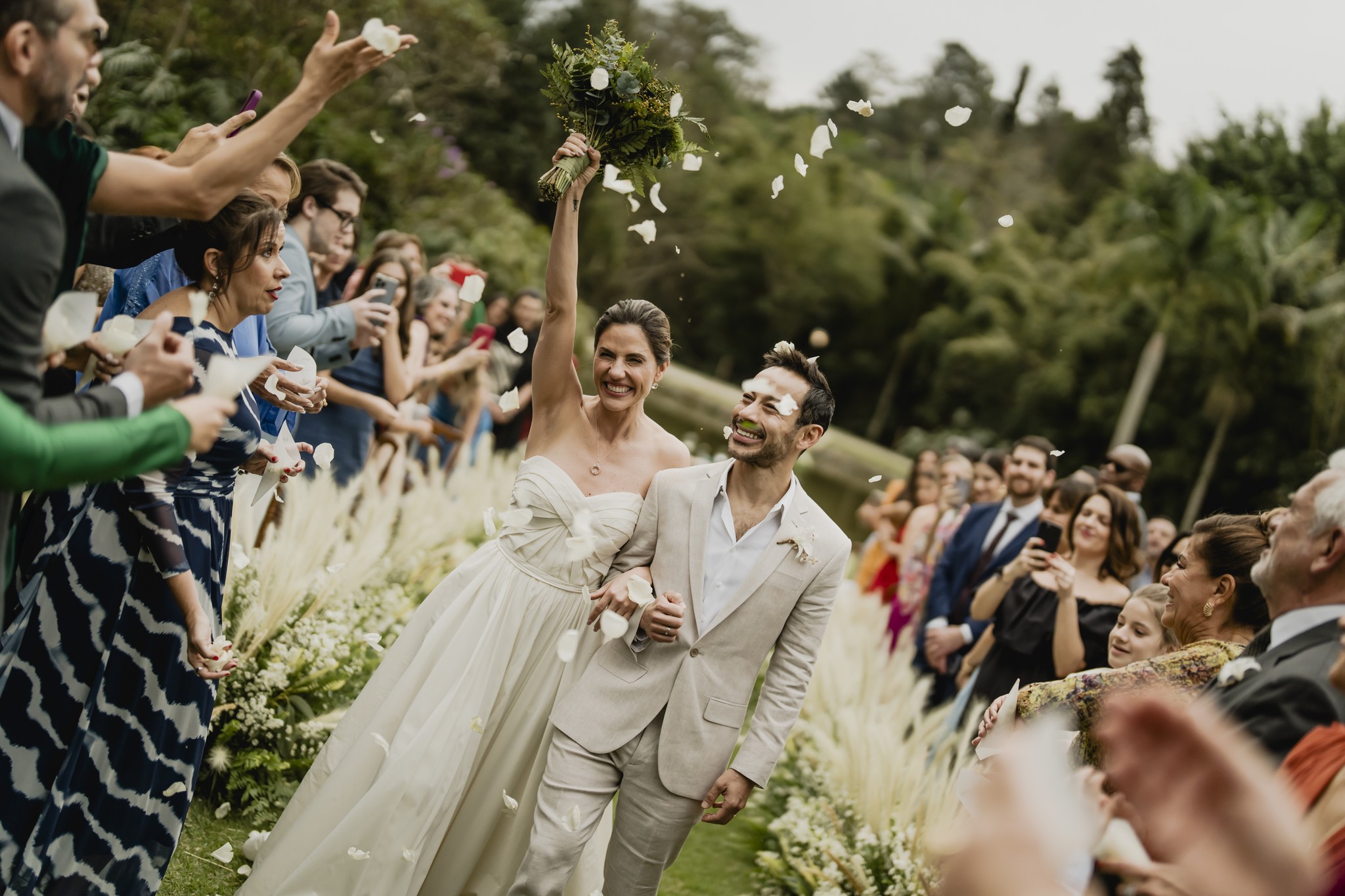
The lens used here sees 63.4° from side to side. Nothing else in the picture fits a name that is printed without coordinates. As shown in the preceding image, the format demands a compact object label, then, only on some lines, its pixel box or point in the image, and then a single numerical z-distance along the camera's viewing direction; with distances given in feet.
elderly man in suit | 7.58
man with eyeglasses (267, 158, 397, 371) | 17.35
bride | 13.34
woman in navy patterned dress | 11.06
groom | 13.16
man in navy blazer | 23.70
